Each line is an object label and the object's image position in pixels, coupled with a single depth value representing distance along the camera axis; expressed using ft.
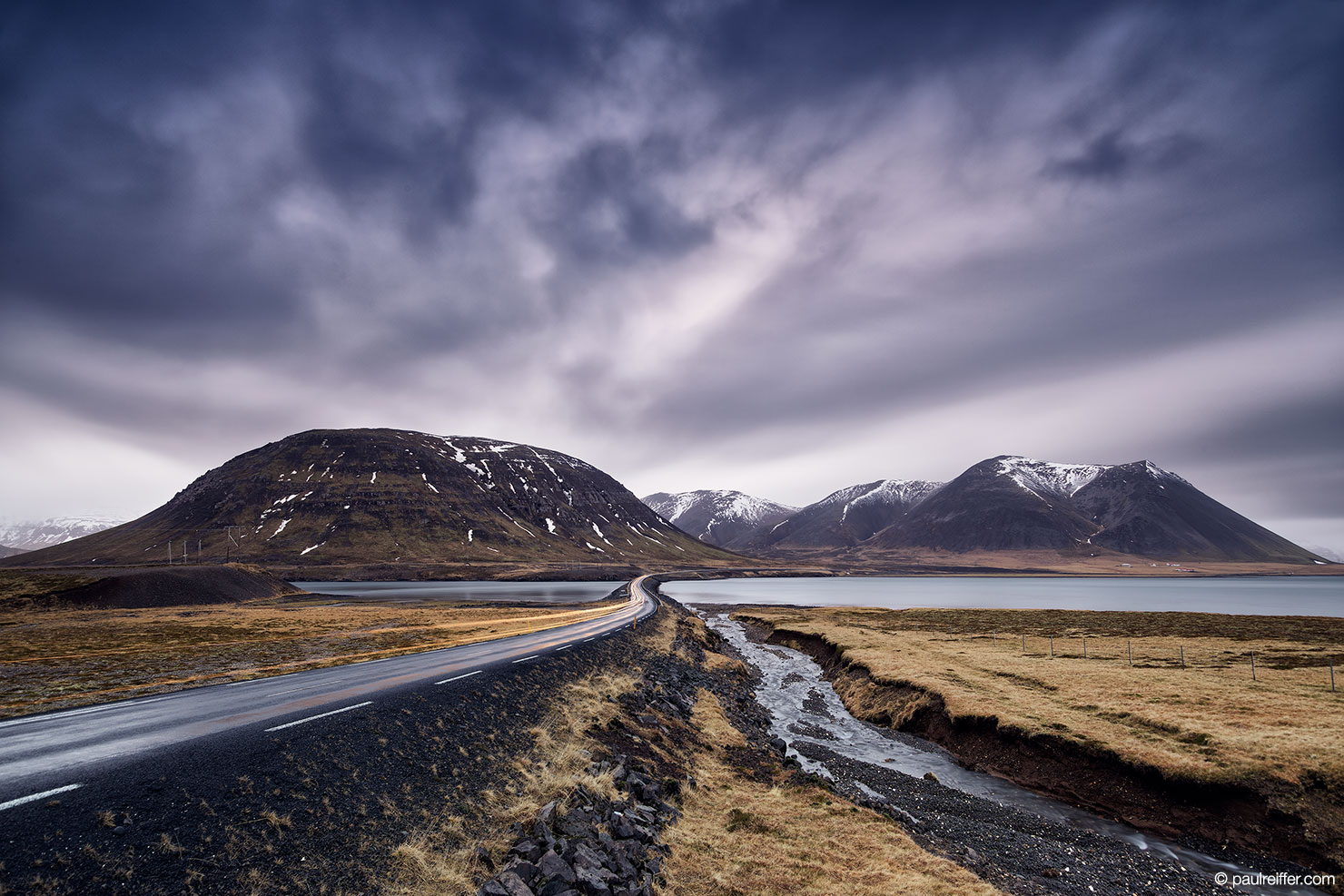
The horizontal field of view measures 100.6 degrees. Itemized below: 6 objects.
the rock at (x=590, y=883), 33.47
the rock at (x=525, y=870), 33.22
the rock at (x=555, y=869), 33.40
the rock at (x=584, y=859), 35.46
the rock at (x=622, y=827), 42.22
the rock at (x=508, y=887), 30.91
